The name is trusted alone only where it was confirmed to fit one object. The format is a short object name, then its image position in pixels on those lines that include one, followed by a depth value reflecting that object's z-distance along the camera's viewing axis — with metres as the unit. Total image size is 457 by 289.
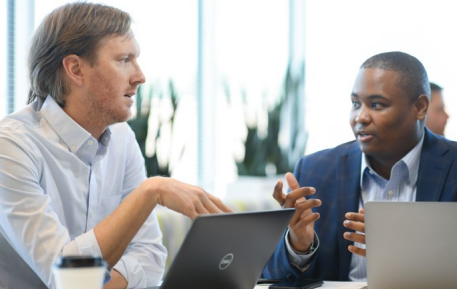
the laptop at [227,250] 1.69
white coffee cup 1.55
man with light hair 1.92
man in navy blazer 2.25
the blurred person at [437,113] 3.23
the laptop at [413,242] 1.81
